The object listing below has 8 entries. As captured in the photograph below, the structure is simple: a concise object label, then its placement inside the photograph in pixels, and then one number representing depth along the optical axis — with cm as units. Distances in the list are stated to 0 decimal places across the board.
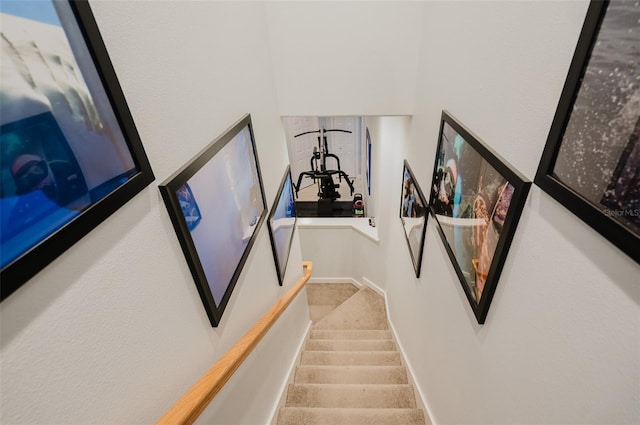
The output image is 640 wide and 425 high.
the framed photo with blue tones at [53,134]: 45
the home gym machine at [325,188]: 641
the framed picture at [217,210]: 94
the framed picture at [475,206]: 96
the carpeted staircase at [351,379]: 221
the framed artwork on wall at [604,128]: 52
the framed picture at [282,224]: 212
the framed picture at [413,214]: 209
